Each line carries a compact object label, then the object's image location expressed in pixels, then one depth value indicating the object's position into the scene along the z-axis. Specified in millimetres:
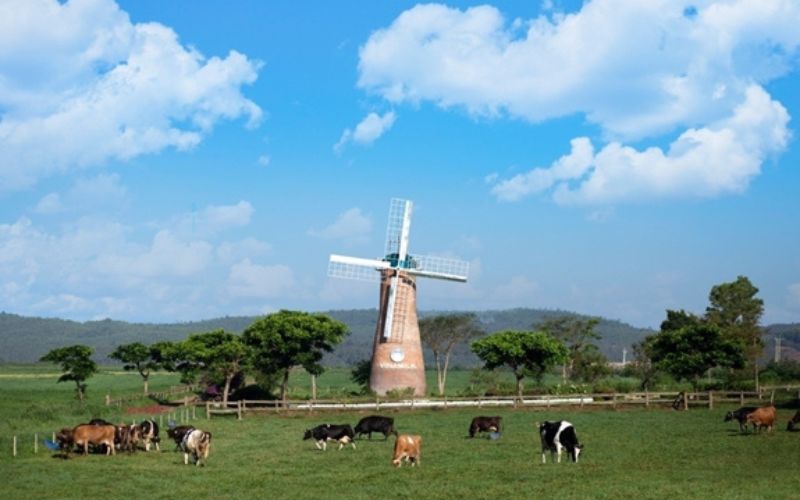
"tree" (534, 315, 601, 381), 83000
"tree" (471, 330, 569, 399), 59219
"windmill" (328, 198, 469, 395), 58469
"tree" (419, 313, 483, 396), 83438
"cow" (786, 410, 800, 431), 34938
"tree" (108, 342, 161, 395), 64562
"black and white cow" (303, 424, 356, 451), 31641
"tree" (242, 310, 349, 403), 56438
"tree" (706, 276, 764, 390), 75062
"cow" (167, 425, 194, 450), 31266
